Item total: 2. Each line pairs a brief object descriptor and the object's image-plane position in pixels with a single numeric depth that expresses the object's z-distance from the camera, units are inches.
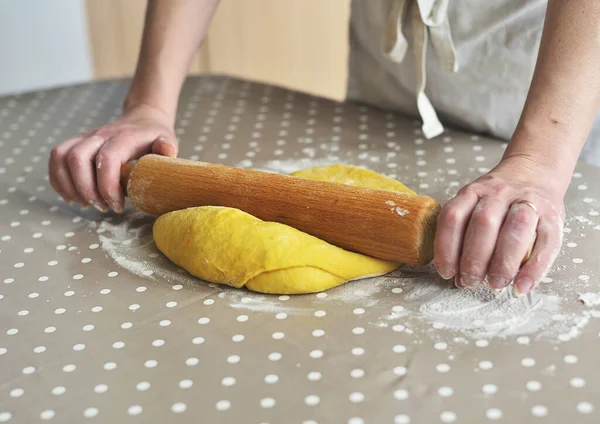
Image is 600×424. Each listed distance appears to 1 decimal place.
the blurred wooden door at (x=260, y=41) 102.7
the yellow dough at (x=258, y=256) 33.1
